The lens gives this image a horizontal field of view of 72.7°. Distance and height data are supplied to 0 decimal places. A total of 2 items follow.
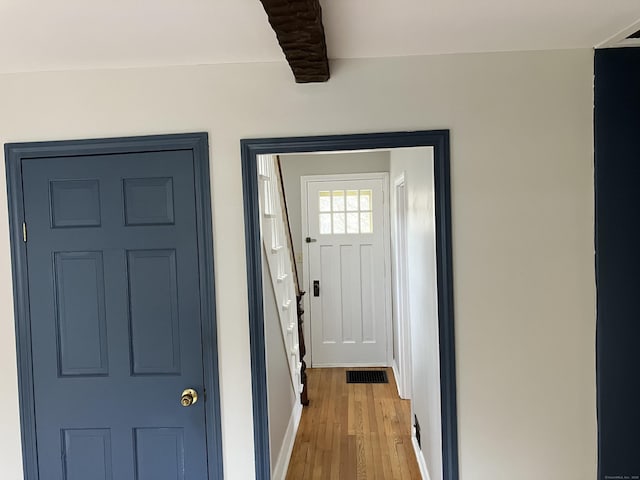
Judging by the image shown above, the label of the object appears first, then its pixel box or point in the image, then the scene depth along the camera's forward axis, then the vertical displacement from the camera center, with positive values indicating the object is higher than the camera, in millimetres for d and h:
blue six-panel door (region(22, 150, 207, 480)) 1863 -349
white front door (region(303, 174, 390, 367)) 4531 -396
